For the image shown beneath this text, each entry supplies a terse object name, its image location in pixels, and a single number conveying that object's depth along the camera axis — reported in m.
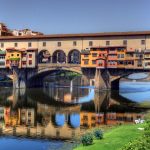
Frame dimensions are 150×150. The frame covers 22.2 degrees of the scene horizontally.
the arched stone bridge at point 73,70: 85.88
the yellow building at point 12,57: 94.11
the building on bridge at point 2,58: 96.69
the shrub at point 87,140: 25.70
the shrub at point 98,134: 27.56
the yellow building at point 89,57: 87.06
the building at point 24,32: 124.26
